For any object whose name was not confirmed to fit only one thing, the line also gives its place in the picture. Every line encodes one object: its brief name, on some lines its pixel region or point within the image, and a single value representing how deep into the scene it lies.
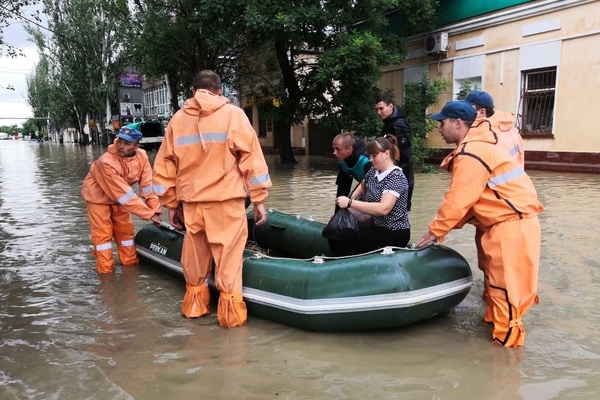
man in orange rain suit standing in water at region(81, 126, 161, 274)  4.82
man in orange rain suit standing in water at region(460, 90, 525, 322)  3.47
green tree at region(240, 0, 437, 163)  13.59
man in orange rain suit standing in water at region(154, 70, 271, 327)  3.53
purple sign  48.67
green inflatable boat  3.27
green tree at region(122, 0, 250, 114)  17.21
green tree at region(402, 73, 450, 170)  14.58
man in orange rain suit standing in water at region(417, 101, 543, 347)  3.13
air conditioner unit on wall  15.59
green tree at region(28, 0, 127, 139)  31.89
